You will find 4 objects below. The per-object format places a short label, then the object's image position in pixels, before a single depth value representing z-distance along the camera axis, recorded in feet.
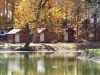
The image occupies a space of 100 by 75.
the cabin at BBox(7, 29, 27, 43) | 252.62
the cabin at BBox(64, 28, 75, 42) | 256.11
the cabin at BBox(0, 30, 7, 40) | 273.33
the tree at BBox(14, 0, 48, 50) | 211.20
